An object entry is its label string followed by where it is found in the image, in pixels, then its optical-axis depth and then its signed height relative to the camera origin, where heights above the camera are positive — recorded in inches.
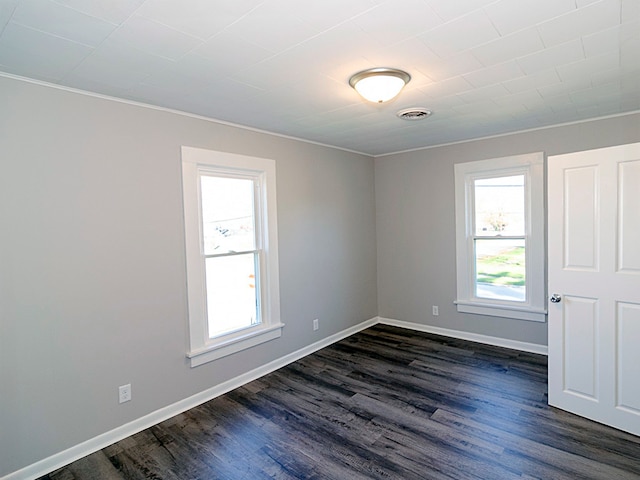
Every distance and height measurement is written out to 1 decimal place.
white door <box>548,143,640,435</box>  97.0 -18.1
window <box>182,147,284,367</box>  117.8 -7.3
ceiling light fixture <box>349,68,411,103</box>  85.4 +35.3
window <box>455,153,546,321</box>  152.8 -5.9
